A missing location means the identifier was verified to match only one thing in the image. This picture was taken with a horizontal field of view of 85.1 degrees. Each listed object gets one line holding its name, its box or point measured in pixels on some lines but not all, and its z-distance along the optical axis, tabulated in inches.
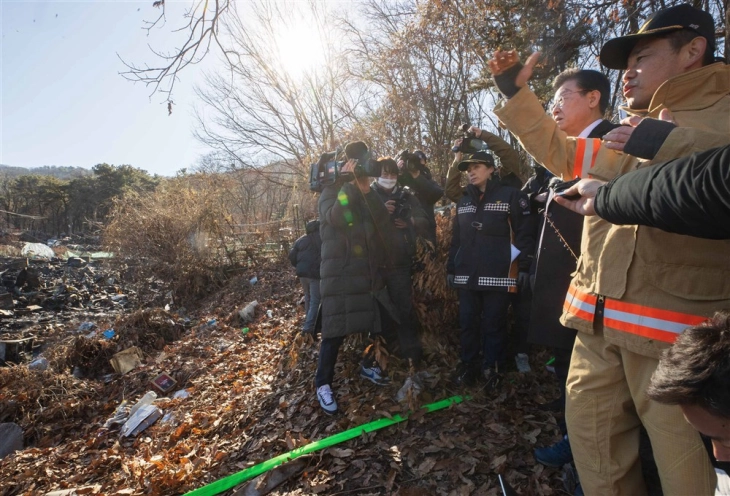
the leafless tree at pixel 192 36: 111.9
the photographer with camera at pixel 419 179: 173.3
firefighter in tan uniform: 52.7
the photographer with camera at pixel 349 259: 134.7
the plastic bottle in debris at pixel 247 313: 308.2
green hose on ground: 115.3
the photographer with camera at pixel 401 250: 146.6
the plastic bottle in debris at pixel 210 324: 304.2
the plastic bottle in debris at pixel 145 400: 186.5
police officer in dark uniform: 125.6
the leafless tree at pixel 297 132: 620.4
